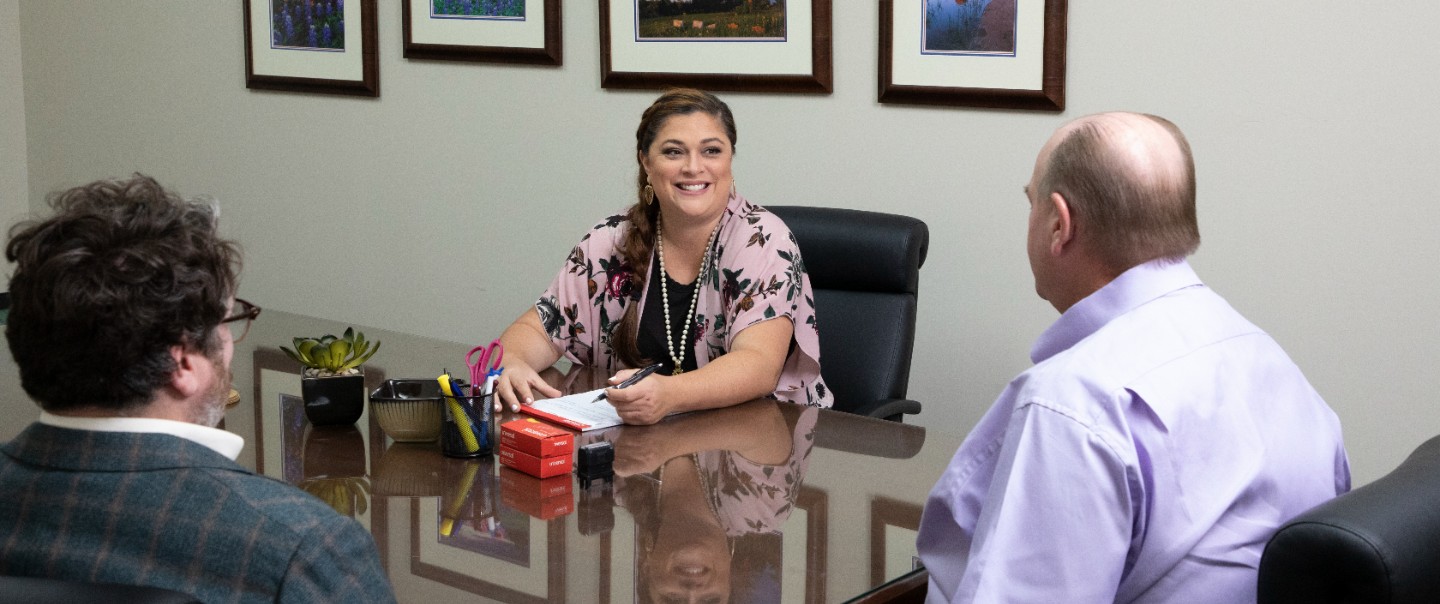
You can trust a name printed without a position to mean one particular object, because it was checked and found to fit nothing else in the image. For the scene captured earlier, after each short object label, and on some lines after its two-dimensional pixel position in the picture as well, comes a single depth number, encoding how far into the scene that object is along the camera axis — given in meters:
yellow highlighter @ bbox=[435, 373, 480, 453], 2.12
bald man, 1.34
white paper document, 2.30
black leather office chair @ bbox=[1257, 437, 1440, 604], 1.17
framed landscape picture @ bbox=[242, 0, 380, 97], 4.66
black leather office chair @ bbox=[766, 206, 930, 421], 2.97
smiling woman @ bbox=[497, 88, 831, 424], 2.76
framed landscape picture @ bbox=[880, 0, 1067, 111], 3.30
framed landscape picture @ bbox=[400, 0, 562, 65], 4.20
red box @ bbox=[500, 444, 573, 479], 2.03
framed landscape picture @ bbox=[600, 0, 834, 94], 3.68
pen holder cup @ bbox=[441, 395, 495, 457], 2.13
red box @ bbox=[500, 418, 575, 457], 2.02
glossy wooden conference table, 1.63
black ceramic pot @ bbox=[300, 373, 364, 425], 2.29
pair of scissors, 2.31
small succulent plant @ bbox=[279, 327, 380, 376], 2.33
